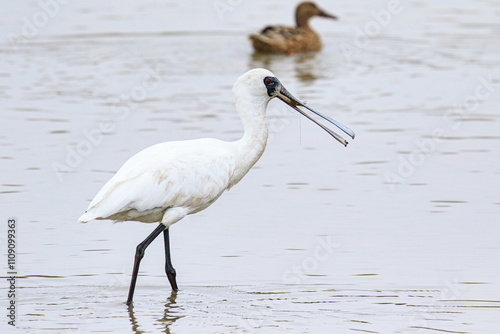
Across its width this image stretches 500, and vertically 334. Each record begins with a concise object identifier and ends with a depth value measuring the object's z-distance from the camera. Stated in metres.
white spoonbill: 14.83
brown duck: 39.31
